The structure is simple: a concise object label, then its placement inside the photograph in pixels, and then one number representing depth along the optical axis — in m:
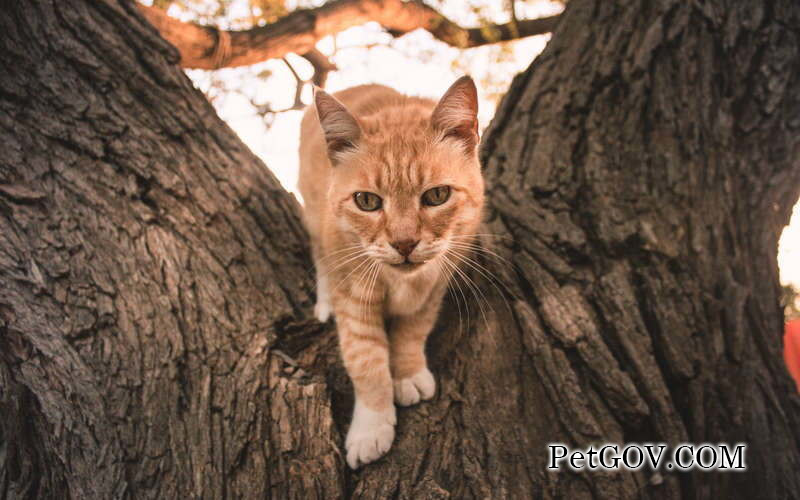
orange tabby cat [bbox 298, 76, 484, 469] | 0.50
